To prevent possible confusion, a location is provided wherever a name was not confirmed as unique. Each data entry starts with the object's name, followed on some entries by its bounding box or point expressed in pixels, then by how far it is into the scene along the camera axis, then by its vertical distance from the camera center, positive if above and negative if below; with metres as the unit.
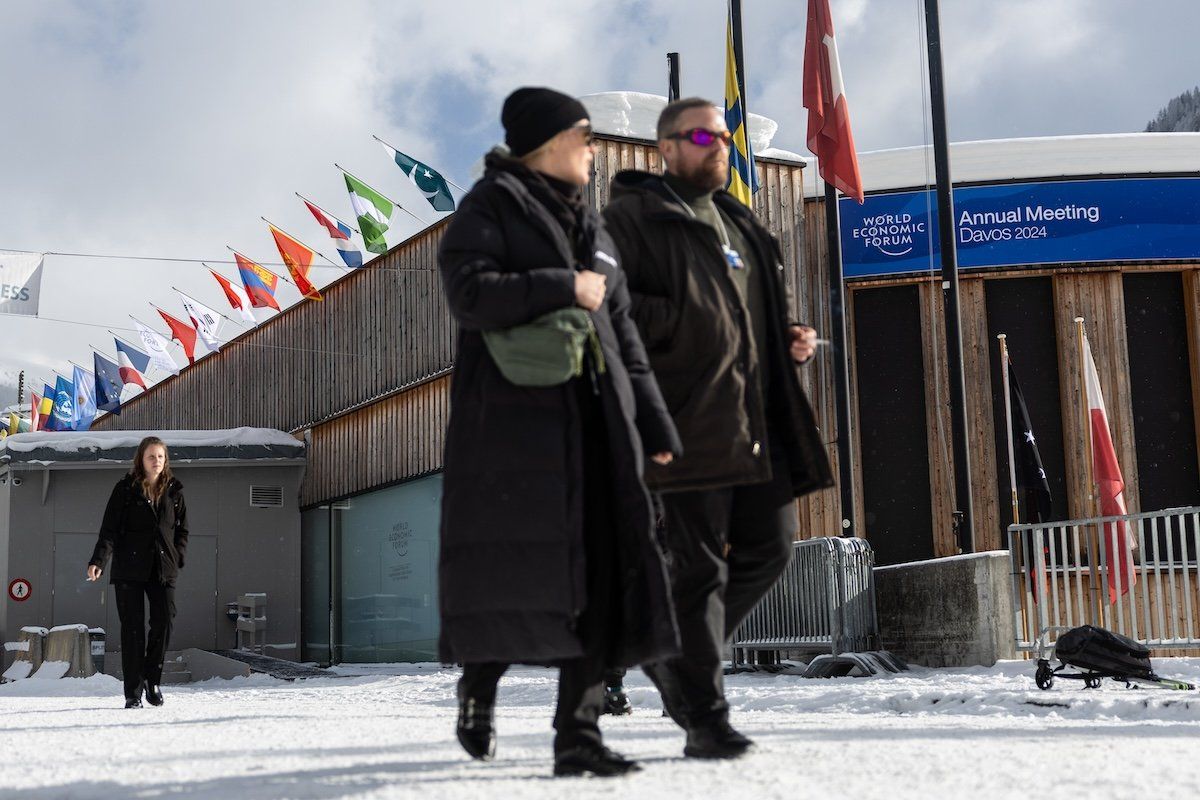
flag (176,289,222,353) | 23.86 +4.38
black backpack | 7.77 -0.65
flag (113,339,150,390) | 26.47 +4.08
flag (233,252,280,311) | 21.34 +4.50
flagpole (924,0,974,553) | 12.43 +2.32
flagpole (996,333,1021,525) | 14.36 +1.52
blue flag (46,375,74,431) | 32.12 +3.99
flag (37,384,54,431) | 36.38 +4.53
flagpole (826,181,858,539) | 14.08 +2.14
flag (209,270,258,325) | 22.14 +4.45
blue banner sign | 17.56 +4.15
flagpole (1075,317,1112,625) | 9.45 +0.52
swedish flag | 13.71 +4.26
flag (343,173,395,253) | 18.12 +4.72
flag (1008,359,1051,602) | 14.45 +0.76
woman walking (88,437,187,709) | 8.49 +0.06
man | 3.66 +0.46
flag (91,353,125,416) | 27.72 +3.88
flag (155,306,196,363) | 24.77 +4.34
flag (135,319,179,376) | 26.06 +4.22
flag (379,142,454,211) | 16.58 +4.65
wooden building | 17.16 +2.36
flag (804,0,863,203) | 13.55 +4.42
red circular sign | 19.58 -0.24
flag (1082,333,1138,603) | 13.92 +0.88
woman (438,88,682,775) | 3.15 +0.16
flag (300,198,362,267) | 18.81 +4.58
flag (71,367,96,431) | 31.36 +4.13
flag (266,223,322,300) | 19.72 +4.53
